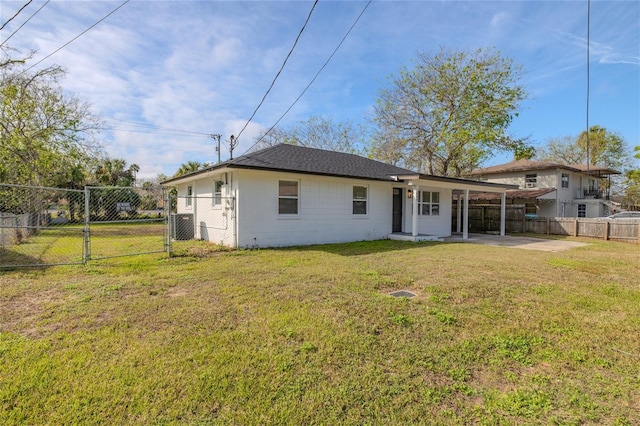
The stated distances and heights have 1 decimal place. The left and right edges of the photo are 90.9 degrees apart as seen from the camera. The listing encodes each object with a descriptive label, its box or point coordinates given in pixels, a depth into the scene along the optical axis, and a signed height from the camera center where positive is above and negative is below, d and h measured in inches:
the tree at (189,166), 1172.7 +148.2
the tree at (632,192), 1286.9 +60.2
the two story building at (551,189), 936.9 +58.7
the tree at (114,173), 1143.9 +124.5
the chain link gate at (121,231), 362.3 -52.7
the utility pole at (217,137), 1171.8 +257.8
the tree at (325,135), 1185.4 +273.4
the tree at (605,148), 1363.2 +255.6
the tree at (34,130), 587.8 +152.5
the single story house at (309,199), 394.6 +9.7
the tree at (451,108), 835.4 +272.4
